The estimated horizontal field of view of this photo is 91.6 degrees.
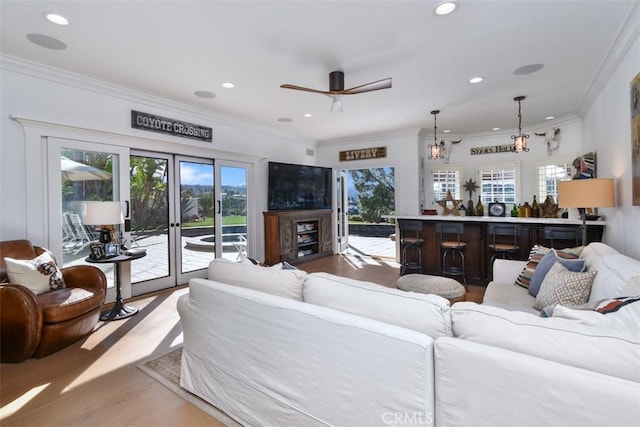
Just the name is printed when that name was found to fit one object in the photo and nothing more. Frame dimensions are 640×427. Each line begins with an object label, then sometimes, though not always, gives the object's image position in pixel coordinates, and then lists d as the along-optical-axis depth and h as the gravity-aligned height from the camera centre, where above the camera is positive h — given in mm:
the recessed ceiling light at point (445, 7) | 2266 +1510
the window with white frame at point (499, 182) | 6508 +586
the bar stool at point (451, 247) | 4554 -534
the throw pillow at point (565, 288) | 2062 -548
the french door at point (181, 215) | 4289 -21
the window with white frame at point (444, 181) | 6980 +663
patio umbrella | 3512 +517
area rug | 1879 -1184
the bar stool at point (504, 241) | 4145 -455
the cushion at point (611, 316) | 1146 -415
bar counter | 3832 -404
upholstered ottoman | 2943 -751
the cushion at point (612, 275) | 1757 -407
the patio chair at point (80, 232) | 3597 -199
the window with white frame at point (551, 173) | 5745 +668
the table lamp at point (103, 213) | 3182 +22
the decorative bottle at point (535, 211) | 5039 -38
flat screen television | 6066 +537
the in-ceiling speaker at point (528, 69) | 3412 +1570
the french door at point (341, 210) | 7426 +38
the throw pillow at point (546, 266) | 2410 -459
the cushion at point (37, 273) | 2621 -498
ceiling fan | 3064 +1259
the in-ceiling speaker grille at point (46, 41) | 2680 +1556
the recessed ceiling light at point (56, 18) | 2371 +1541
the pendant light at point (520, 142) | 4348 +946
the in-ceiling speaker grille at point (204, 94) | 4051 +1601
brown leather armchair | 2389 -775
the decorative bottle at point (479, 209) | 5881 +9
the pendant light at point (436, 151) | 4965 +953
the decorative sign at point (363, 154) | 6707 +1284
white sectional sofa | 975 -576
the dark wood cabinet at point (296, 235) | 5883 -480
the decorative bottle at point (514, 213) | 5350 -69
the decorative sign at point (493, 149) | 6488 +1291
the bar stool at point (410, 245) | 5012 -567
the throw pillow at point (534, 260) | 2725 -465
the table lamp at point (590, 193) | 2883 +136
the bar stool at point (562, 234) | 3799 -318
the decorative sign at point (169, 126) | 4082 +1256
